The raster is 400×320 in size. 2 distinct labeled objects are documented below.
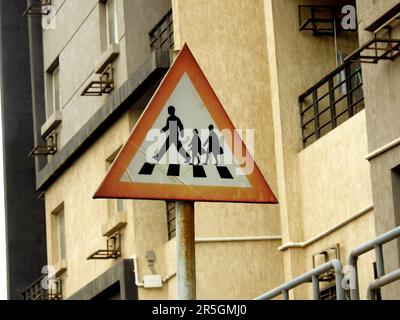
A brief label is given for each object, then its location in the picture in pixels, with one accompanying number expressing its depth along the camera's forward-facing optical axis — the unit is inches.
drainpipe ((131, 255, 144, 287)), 903.3
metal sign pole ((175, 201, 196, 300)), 381.4
